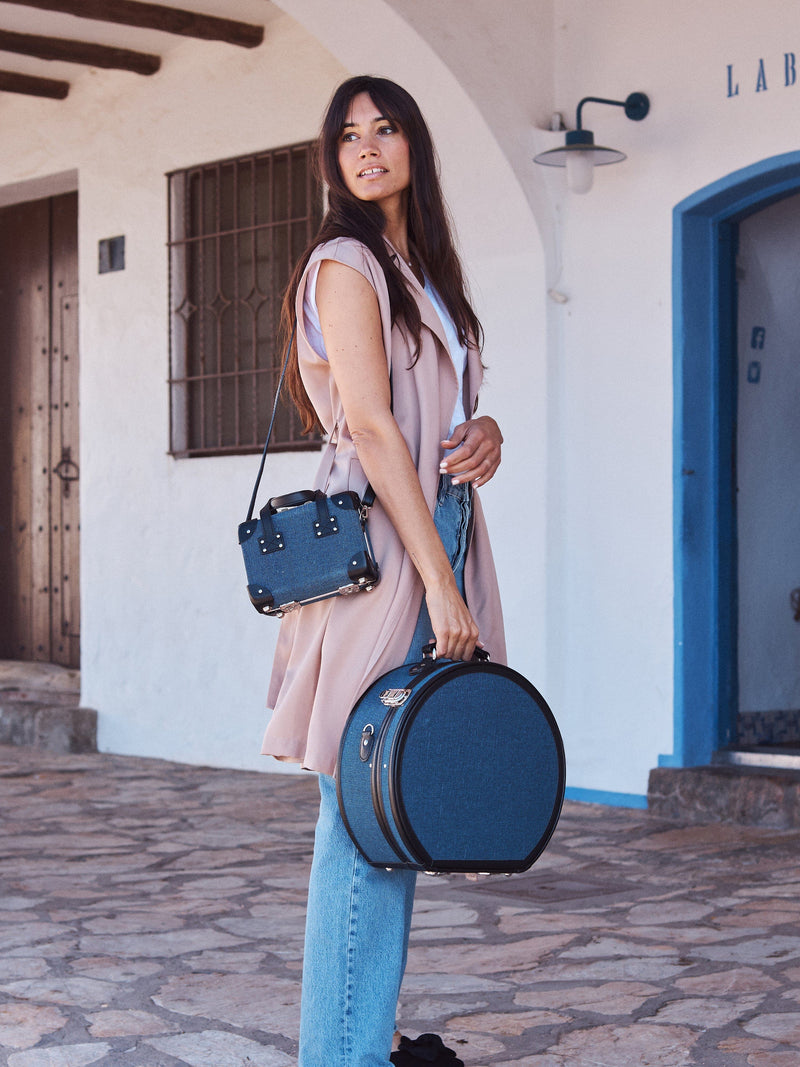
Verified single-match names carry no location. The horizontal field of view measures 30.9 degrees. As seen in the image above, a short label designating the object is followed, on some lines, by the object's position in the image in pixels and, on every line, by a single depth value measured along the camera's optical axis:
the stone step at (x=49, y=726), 7.45
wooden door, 8.30
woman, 2.06
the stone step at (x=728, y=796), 5.03
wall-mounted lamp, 5.34
